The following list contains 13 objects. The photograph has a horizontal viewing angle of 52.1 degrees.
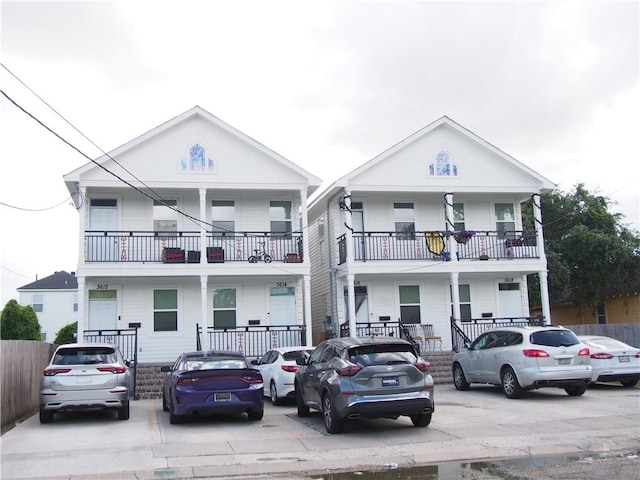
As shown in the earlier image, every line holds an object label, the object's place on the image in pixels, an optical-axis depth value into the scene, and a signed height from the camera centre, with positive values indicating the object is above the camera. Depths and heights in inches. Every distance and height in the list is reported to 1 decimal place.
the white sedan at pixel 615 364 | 636.1 -51.7
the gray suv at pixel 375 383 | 406.0 -40.6
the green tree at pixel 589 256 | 1270.9 +107.9
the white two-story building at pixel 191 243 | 815.1 +104.3
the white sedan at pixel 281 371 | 595.8 -45.7
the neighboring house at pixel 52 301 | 2225.6 +94.6
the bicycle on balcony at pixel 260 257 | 831.7 +82.9
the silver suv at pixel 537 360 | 564.7 -41.4
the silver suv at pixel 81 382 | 481.7 -39.8
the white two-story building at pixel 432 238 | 887.1 +108.9
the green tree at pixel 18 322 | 1453.0 +18.4
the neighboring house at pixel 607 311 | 1270.9 +1.0
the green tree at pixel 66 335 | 1582.2 -14.4
